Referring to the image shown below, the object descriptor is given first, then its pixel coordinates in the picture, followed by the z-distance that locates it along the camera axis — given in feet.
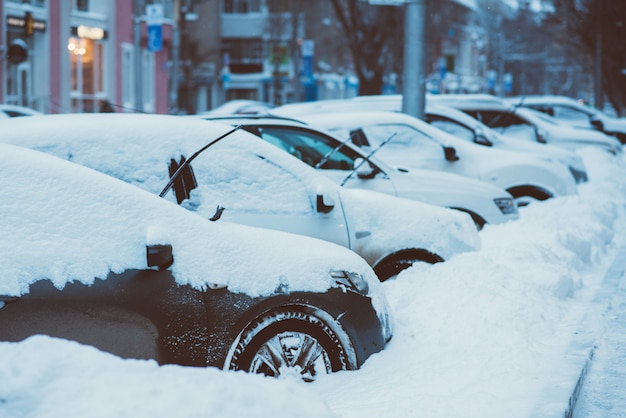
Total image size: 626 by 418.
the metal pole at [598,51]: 154.61
